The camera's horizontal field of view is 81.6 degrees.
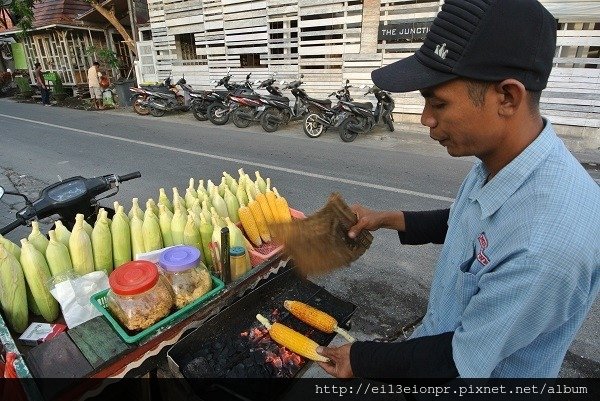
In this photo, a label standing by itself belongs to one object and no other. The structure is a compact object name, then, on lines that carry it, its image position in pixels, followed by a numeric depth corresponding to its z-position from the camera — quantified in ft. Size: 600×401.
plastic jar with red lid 4.50
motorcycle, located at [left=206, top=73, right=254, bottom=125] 33.09
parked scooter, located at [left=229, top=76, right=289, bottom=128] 30.76
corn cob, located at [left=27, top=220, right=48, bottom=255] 5.72
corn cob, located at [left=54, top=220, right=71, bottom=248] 5.88
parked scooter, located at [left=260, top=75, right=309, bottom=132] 30.12
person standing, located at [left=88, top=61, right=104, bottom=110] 44.80
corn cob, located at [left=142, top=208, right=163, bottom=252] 6.31
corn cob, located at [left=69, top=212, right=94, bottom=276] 5.70
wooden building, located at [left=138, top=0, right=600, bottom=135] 25.30
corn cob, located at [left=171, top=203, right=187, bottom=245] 6.41
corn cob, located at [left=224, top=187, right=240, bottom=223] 7.52
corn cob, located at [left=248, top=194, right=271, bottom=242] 7.20
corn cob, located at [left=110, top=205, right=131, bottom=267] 6.16
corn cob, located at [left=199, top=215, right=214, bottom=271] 6.37
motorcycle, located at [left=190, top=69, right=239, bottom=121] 33.37
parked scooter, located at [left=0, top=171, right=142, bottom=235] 6.51
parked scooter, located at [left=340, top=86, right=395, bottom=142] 26.84
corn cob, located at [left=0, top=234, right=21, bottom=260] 5.49
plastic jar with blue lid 5.08
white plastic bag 5.09
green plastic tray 4.53
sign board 29.17
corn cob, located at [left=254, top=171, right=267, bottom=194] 8.20
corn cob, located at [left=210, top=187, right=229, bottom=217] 7.34
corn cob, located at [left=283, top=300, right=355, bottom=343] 5.53
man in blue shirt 2.80
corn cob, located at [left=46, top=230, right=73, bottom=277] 5.54
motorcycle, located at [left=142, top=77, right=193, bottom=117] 37.53
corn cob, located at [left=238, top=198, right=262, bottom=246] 6.98
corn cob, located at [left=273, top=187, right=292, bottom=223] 7.45
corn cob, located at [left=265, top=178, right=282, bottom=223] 7.41
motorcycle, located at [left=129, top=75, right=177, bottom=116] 37.93
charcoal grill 5.02
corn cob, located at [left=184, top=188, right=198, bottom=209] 7.38
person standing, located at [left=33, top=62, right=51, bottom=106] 50.03
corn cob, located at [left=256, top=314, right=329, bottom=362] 4.86
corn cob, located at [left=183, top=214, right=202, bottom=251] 6.20
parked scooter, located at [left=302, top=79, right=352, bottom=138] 28.19
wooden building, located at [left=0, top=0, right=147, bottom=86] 55.11
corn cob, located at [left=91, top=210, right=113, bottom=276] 5.94
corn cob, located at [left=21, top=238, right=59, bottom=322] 5.33
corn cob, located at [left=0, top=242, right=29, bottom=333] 5.16
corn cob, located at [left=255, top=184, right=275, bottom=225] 7.34
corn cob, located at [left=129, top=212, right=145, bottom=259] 6.29
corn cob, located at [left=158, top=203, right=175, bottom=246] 6.54
